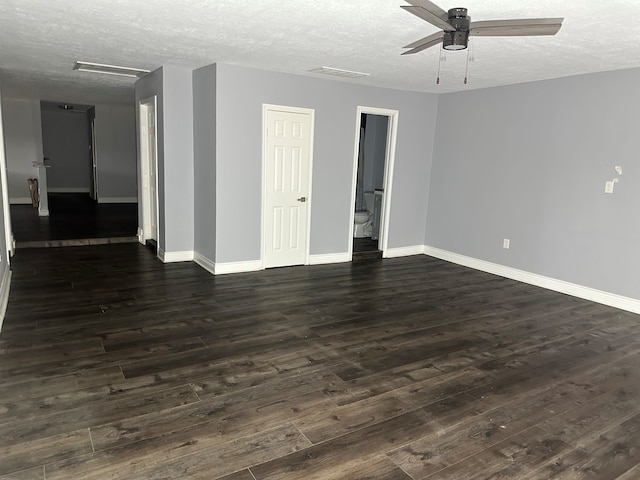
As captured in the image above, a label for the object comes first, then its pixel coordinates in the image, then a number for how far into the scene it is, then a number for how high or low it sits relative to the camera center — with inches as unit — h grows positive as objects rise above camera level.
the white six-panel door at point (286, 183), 214.4 -11.4
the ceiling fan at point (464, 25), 95.6 +32.5
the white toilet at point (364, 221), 295.0 -37.7
